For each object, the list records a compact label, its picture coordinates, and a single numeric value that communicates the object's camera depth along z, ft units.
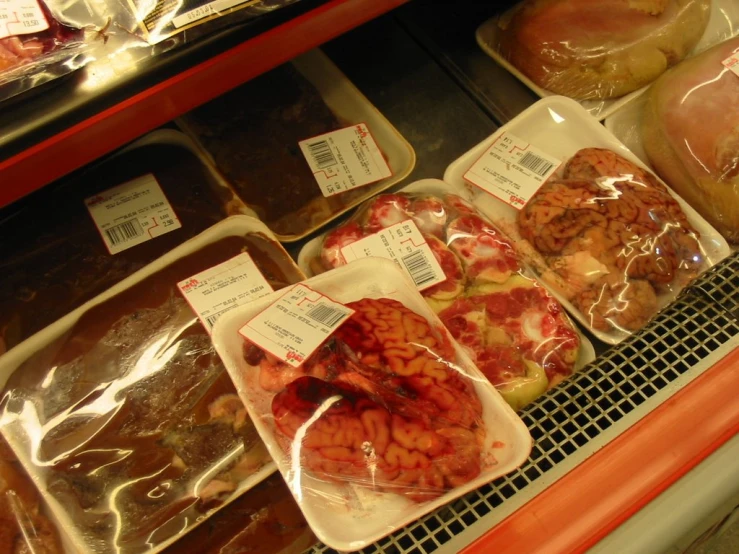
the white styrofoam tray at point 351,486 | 2.93
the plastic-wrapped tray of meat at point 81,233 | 3.93
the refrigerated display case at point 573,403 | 2.74
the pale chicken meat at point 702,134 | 4.43
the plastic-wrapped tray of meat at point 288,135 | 4.75
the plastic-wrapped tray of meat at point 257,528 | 3.34
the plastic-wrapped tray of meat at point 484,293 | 3.78
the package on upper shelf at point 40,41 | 2.61
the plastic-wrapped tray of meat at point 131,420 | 3.18
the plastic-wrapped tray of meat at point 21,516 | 3.10
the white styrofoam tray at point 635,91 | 5.15
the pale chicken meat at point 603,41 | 4.99
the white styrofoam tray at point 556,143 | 4.40
